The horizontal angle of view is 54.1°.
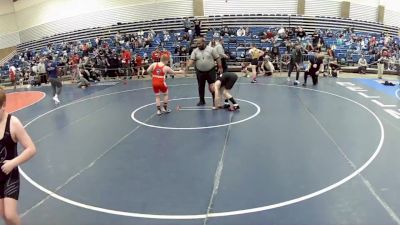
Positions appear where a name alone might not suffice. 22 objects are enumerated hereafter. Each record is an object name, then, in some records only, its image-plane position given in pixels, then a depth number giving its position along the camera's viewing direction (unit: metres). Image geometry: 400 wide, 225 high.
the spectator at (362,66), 18.72
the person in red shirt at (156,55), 16.71
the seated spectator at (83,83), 16.78
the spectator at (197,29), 22.64
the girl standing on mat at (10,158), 3.48
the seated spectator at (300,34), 22.53
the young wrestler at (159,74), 9.80
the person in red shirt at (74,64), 19.19
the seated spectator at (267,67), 17.70
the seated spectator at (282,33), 22.29
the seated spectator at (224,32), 23.31
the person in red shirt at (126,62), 18.94
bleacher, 25.30
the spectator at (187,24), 24.09
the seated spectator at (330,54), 18.09
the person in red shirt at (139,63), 18.91
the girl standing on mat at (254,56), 15.71
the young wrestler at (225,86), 10.02
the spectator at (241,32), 23.42
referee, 10.51
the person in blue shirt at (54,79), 13.21
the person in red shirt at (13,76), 19.92
